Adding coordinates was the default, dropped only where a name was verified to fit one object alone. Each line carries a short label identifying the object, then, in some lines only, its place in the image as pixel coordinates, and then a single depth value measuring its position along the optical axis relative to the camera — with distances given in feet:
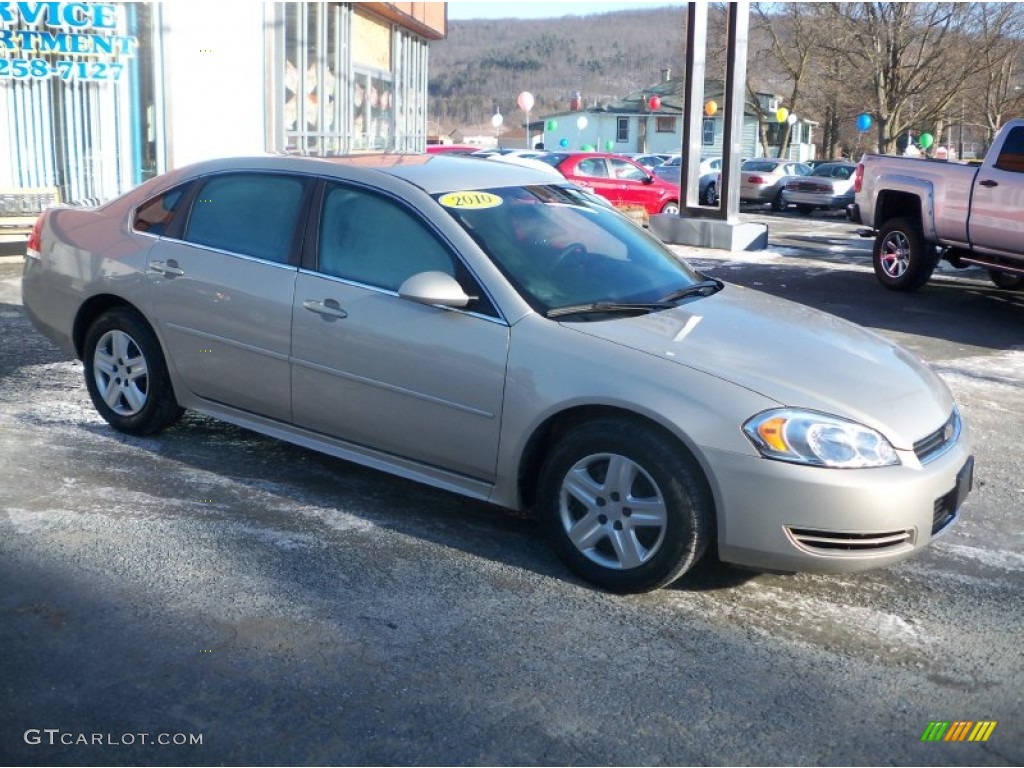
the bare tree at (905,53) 142.31
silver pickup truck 36.52
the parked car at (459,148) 81.92
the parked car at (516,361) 13.20
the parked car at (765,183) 100.27
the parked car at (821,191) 94.07
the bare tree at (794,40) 159.12
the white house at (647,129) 257.34
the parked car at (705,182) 100.32
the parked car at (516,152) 74.23
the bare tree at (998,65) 141.90
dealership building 46.93
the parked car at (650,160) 119.80
